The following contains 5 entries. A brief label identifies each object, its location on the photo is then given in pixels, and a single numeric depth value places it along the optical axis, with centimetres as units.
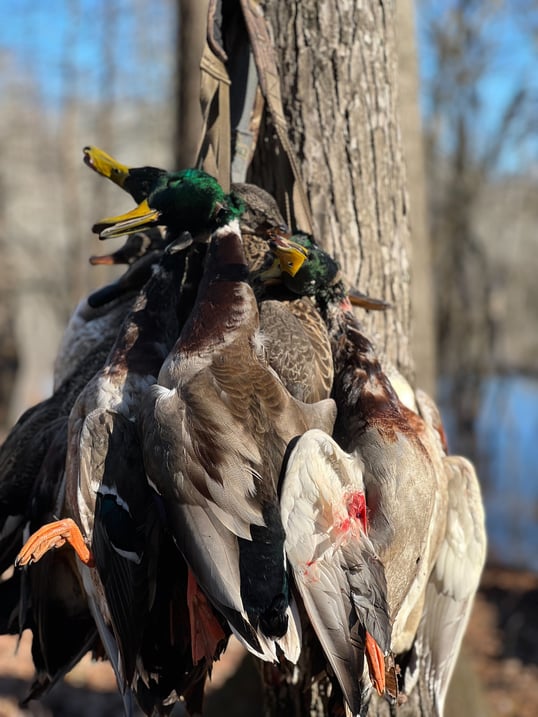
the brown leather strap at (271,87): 243
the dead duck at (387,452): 226
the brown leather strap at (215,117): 242
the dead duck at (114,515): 224
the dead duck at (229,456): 220
